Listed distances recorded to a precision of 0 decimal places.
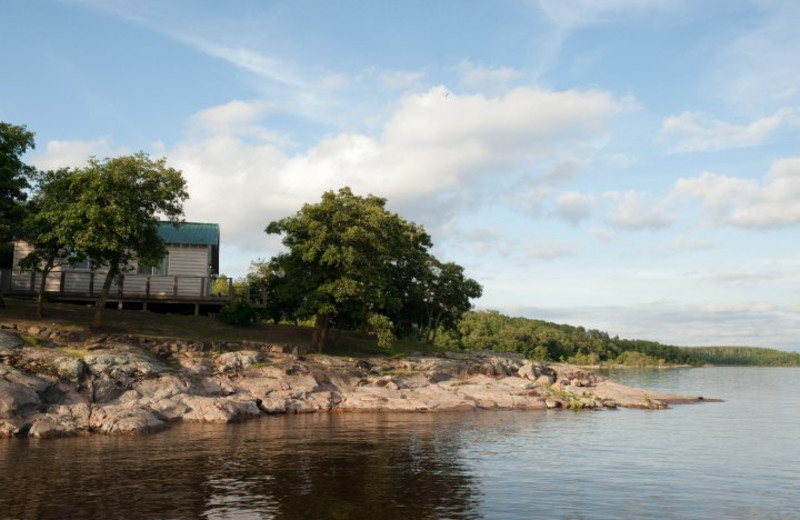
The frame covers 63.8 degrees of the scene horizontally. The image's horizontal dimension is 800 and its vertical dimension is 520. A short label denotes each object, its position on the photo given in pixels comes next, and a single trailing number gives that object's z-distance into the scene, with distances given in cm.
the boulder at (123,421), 3441
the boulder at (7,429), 3210
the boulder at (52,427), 3256
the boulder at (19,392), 3409
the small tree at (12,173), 4897
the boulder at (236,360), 4700
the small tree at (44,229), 4662
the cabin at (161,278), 5541
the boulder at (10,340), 4084
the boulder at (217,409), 3962
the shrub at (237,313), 5741
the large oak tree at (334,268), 5491
